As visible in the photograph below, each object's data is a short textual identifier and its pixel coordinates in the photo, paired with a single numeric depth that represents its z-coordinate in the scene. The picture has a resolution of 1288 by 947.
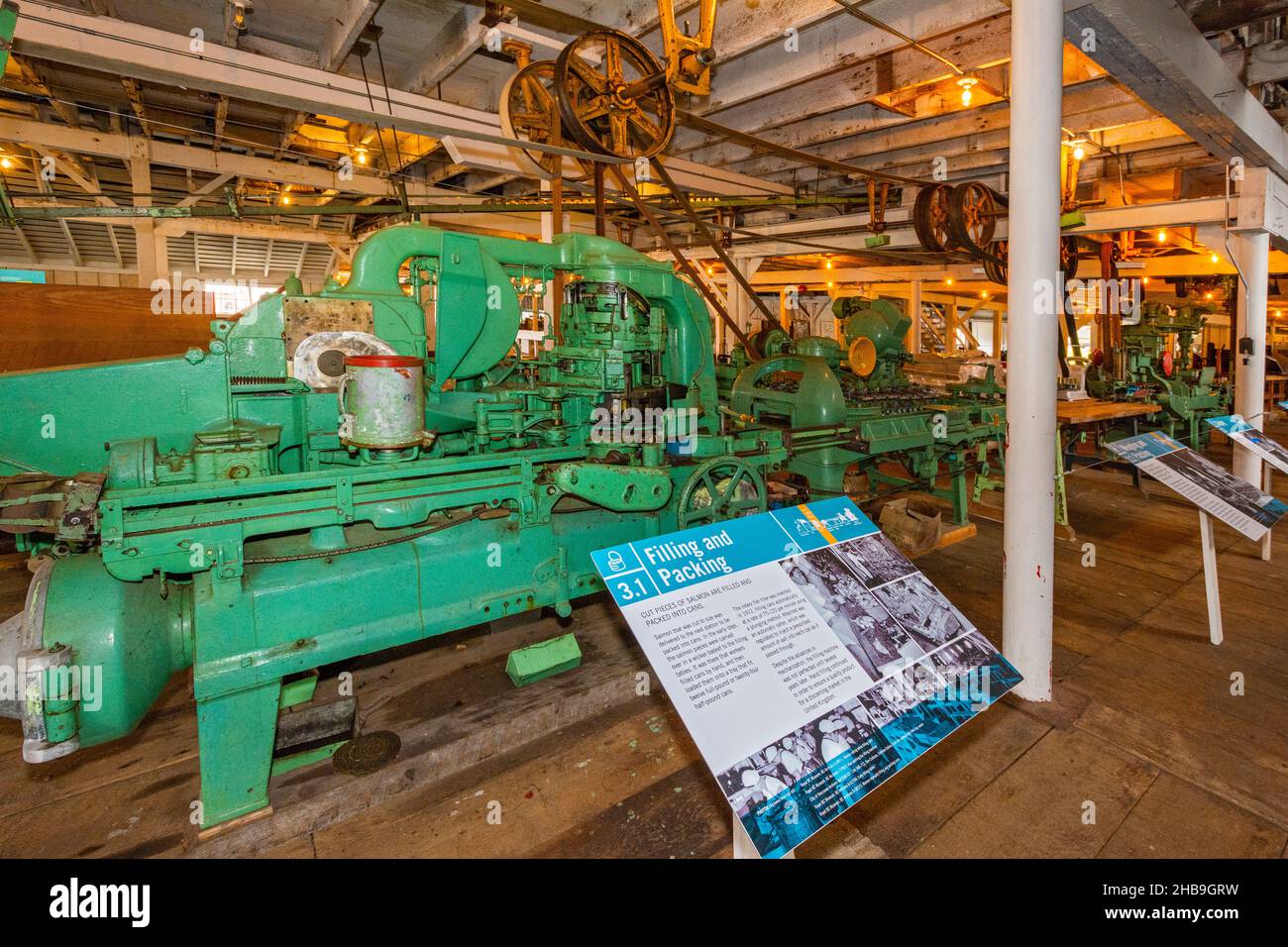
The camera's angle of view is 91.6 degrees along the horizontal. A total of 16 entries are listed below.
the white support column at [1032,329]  2.54
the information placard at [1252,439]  3.60
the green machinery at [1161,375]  7.70
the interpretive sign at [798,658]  1.21
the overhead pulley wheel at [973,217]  6.10
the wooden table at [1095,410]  5.36
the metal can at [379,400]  2.18
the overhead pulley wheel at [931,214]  6.11
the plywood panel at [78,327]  4.71
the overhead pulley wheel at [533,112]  3.94
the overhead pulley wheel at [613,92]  3.57
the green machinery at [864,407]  4.58
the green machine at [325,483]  1.92
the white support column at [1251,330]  5.01
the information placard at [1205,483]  2.91
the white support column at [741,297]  8.80
